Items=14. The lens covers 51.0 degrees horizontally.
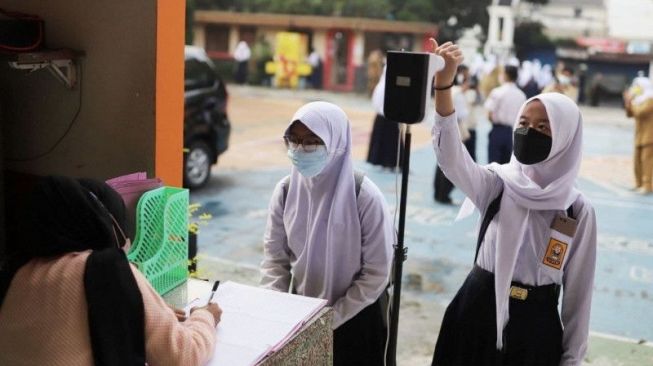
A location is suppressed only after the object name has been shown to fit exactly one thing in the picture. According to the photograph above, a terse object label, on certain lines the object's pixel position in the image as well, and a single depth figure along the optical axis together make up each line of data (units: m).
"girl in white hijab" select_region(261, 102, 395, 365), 2.43
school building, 24.89
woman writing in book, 1.55
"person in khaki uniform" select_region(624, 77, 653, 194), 8.68
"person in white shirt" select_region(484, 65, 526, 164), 7.36
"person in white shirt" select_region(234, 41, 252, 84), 24.89
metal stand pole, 2.19
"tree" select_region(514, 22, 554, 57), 26.31
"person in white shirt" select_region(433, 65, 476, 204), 7.48
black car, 7.47
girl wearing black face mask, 2.26
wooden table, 1.94
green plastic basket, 2.17
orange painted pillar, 2.71
